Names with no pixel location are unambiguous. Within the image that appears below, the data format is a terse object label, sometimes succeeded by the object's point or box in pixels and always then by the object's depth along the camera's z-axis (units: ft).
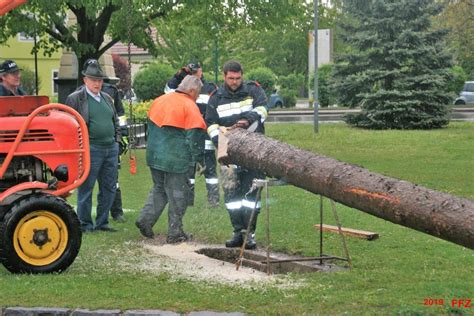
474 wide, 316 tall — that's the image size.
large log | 18.60
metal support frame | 24.41
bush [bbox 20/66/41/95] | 149.28
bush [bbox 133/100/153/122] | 80.60
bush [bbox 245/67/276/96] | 158.30
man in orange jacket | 29.66
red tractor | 23.93
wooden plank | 29.37
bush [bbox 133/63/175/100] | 137.08
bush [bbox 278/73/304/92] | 195.15
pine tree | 88.07
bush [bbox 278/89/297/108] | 168.71
